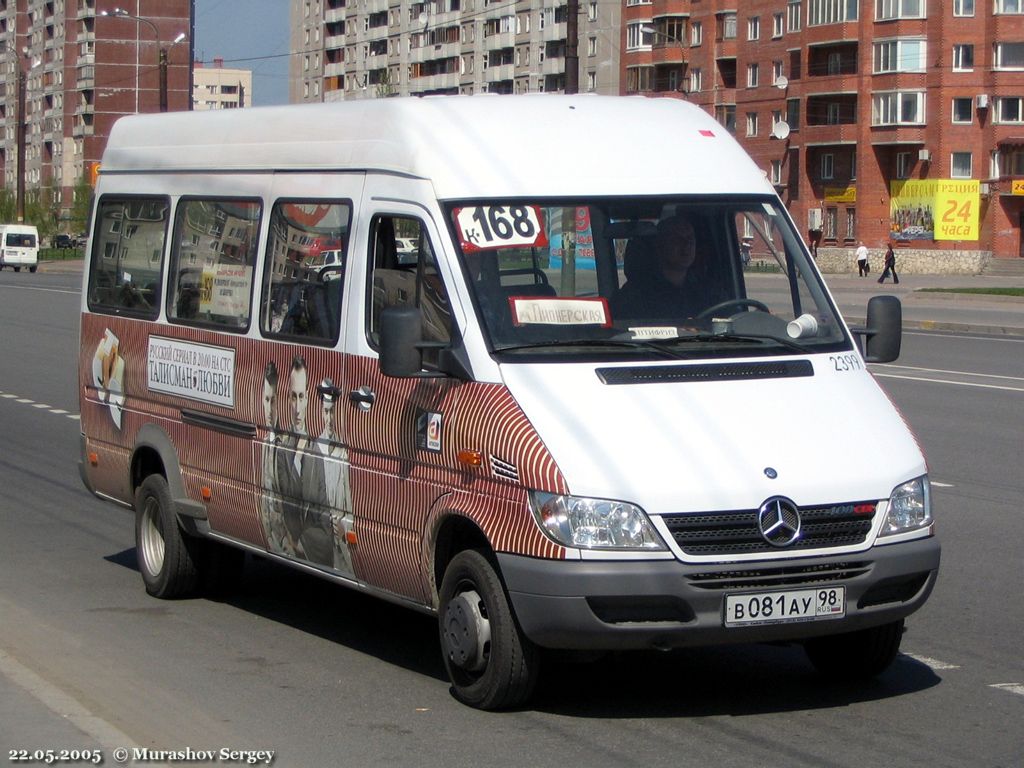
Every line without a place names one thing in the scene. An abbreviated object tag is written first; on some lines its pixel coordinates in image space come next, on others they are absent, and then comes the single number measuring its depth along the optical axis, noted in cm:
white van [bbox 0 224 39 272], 7675
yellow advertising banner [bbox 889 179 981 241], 7931
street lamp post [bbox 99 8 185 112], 4574
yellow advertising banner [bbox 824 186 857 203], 8485
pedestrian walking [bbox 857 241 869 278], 6819
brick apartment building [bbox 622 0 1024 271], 7994
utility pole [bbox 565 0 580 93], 2781
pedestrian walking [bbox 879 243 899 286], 6025
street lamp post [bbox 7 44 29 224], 8201
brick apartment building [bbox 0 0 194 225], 13450
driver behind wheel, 664
